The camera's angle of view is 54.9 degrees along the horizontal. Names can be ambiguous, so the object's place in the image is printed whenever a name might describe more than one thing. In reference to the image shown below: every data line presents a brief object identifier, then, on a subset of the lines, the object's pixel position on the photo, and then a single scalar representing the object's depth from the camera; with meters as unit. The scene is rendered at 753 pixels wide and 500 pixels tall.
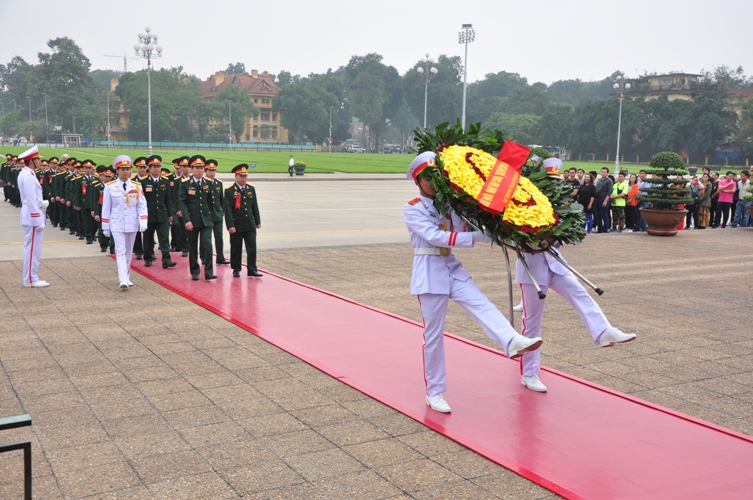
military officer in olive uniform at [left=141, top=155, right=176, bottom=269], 12.84
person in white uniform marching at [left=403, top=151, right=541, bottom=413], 5.45
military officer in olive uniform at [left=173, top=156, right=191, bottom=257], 12.41
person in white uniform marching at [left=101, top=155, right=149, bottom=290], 10.56
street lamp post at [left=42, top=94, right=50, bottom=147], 104.64
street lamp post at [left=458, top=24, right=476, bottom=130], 46.56
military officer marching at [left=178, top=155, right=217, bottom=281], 11.42
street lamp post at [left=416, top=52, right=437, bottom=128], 46.03
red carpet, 4.56
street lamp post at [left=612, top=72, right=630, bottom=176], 50.08
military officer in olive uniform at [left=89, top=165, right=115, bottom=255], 14.35
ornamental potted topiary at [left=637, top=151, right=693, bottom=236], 18.45
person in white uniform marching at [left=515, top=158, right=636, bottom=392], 5.59
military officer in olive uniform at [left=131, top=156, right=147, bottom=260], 13.26
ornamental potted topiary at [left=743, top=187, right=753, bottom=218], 20.66
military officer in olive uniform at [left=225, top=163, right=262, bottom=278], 11.33
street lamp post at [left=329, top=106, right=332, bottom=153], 115.38
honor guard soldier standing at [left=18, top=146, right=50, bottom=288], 10.47
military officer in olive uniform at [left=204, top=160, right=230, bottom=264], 11.73
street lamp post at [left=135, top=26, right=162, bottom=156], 39.00
